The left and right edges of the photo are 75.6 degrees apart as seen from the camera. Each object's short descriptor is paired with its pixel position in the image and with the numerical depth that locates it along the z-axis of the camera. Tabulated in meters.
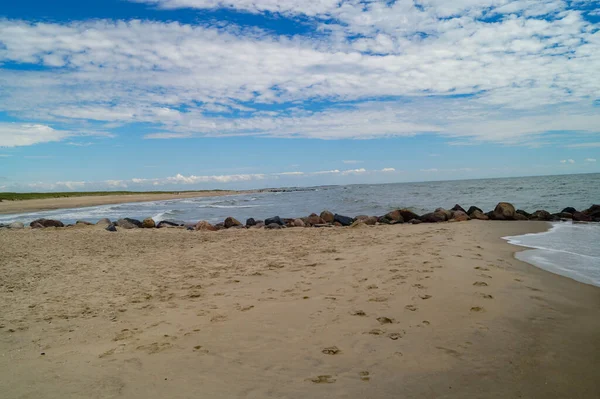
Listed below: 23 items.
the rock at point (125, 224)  18.20
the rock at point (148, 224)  18.36
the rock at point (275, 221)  18.03
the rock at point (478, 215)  17.44
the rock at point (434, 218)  17.10
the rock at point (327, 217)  18.11
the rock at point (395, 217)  17.68
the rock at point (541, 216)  17.17
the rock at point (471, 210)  18.34
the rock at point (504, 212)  17.20
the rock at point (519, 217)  17.17
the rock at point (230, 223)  18.34
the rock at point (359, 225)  15.90
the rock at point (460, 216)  17.12
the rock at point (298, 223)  17.56
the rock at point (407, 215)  17.86
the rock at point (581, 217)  15.71
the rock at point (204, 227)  17.27
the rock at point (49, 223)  17.95
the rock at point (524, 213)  17.68
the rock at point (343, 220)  17.67
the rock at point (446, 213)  17.50
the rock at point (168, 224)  18.80
